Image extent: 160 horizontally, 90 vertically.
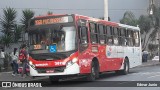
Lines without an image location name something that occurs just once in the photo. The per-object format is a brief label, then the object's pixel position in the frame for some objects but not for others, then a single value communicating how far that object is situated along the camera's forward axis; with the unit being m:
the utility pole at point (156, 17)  44.50
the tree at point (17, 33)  26.48
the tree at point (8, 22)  26.34
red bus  17.09
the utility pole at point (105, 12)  27.27
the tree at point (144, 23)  43.66
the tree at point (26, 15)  27.27
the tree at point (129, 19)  41.16
